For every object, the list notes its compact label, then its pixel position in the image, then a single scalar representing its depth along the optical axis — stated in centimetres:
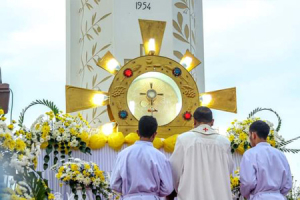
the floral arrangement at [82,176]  1069
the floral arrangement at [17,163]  787
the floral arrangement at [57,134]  1162
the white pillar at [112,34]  1589
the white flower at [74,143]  1172
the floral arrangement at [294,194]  1253
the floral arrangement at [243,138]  1265
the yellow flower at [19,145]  805
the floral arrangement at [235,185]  1141
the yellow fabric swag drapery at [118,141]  1208
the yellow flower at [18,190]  752
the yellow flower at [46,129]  1165
